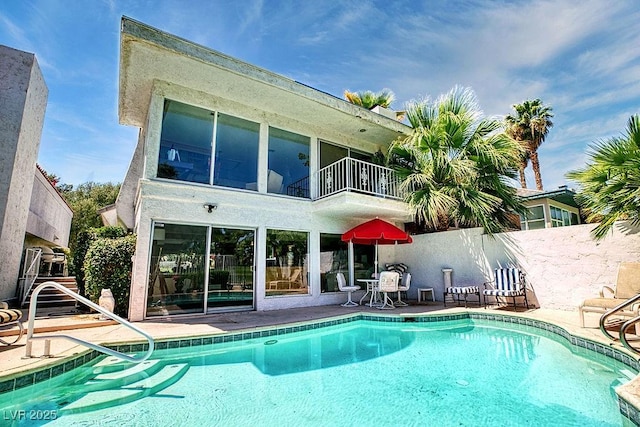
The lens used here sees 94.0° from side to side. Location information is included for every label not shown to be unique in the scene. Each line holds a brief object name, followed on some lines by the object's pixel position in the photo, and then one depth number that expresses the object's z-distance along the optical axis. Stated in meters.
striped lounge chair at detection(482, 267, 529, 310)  8.25
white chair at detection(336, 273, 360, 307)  9.68
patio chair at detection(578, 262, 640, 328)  5.53
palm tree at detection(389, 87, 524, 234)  9.54
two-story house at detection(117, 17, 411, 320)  7.48
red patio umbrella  9.09
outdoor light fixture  8.16
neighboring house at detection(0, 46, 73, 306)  7.75
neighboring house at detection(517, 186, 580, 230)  13.67
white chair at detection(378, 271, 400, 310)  9.08
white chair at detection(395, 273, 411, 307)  9.43
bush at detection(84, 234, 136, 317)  7.23
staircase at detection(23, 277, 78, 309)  9.95
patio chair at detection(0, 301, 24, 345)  4.46
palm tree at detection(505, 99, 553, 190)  19.45
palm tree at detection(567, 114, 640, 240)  5.80
